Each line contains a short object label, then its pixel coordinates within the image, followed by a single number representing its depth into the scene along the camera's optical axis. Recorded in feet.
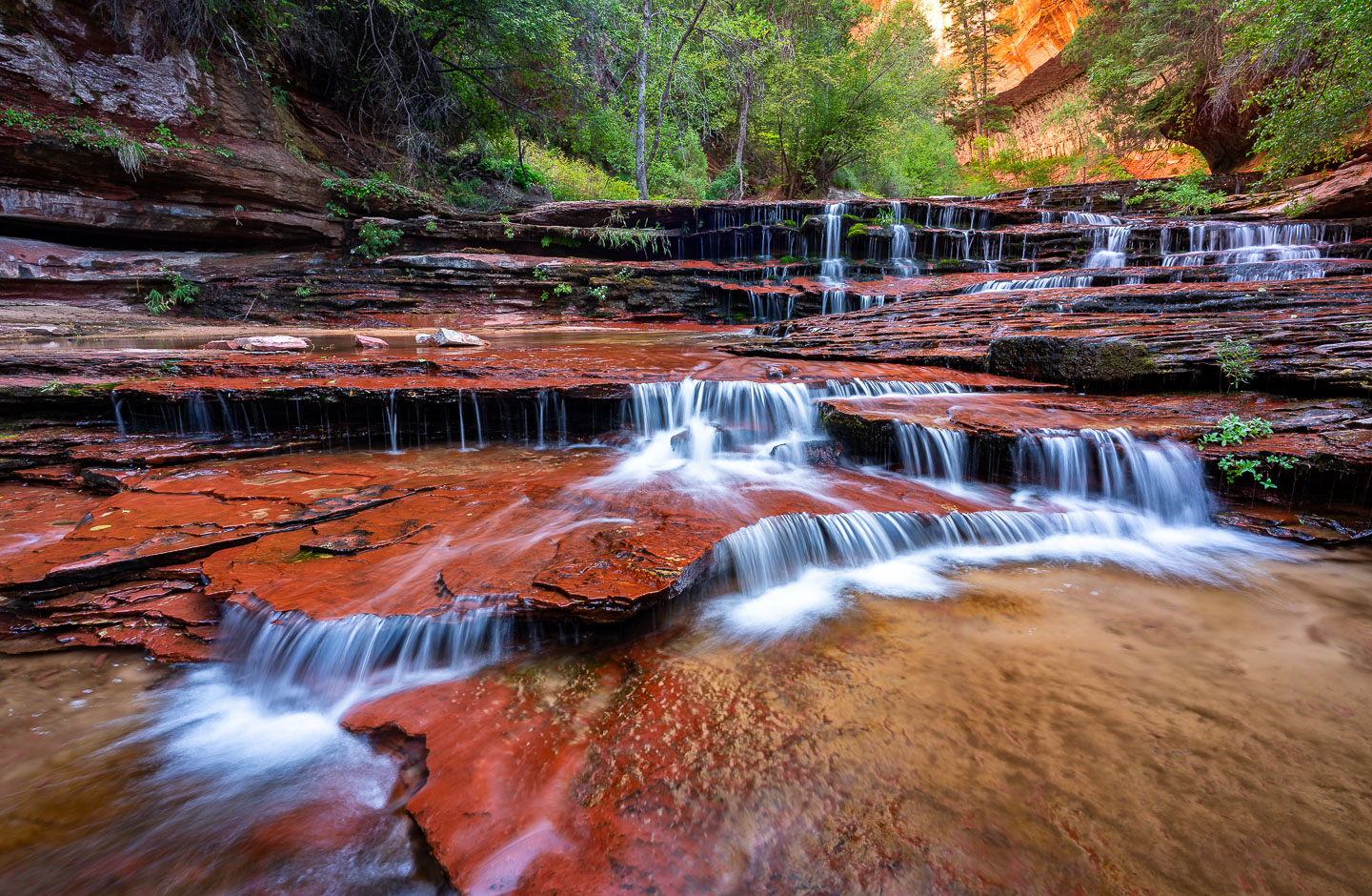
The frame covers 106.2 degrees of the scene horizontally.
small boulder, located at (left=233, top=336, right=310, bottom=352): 23.31
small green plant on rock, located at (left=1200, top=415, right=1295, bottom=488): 12.27
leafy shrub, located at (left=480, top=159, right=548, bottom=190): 51.98
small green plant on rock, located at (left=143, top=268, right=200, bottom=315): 34.19
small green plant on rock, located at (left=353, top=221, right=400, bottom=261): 40.86
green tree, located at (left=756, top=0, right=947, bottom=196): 63.98
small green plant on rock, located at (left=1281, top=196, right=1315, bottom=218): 36.17
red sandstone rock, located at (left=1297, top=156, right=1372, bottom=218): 34.55
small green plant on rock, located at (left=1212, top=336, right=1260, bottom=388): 15.21
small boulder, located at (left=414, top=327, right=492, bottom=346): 26.86
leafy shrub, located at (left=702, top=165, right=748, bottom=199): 72.98
